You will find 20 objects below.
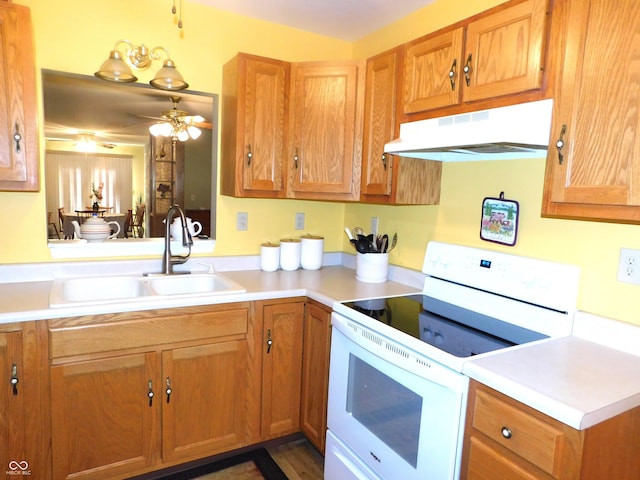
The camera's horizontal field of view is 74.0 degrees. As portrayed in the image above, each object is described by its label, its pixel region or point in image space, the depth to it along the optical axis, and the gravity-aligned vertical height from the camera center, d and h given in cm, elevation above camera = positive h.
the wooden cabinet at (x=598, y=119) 115 +25
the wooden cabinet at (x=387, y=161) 201 +18
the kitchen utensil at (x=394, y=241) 240 -24
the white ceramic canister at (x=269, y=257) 249 -38
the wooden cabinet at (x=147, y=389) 169 -87
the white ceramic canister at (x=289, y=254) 251 -36
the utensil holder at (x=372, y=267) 230 -38
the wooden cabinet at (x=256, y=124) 215 +35
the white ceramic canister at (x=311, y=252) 257 -35
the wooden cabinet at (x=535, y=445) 103 -62
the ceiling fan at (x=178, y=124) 314 +49
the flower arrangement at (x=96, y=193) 447 -10
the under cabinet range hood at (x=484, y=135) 137 +23
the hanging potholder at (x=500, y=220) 177 -8
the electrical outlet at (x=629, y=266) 139 -19
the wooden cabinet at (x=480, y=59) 141 +54
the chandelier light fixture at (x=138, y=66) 181 +52
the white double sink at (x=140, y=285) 202 -50
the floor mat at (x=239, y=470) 200 -134
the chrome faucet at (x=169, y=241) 221 -28
